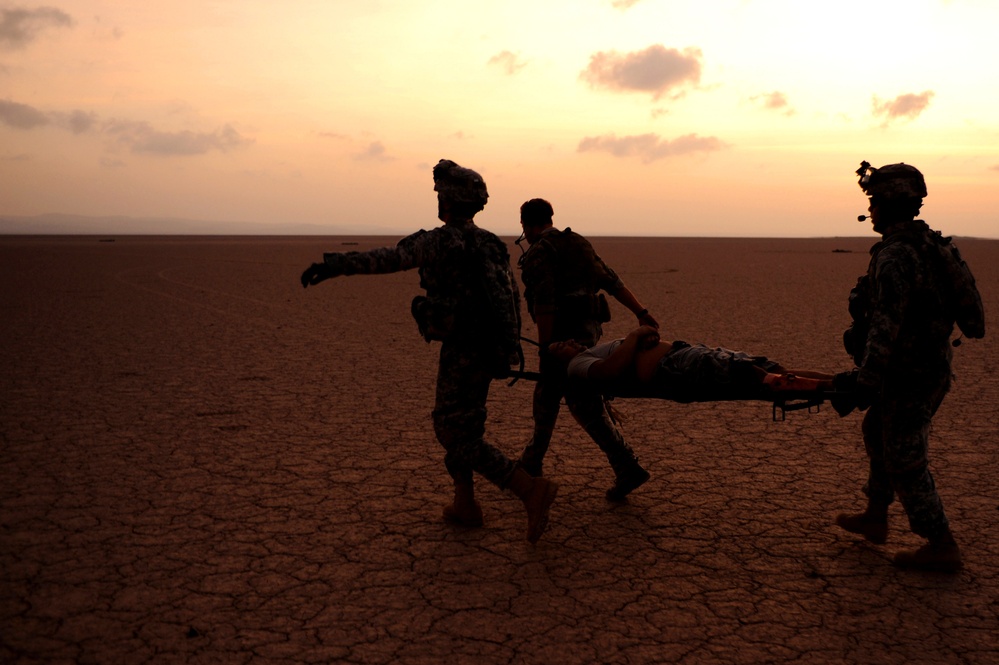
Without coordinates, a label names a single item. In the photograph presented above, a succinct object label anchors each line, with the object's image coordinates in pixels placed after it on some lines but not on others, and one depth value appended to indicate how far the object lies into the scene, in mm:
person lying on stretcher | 4176
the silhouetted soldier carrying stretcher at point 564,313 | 5164
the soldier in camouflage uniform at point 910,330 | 3988
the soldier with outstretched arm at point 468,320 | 4625
